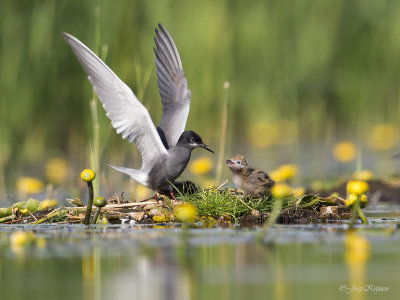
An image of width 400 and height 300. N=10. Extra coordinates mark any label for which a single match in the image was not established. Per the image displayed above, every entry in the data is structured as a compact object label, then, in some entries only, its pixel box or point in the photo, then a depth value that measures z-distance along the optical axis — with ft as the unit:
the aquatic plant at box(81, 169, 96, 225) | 46.65
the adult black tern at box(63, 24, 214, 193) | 54.54
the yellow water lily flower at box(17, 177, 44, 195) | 65.87
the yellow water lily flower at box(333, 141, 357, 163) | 79.87
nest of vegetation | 50.98
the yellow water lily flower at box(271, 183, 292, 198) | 45.83
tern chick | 51.98
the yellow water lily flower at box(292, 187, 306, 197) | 54.93
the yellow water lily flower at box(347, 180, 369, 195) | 44.16
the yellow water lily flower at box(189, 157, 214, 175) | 64.59
